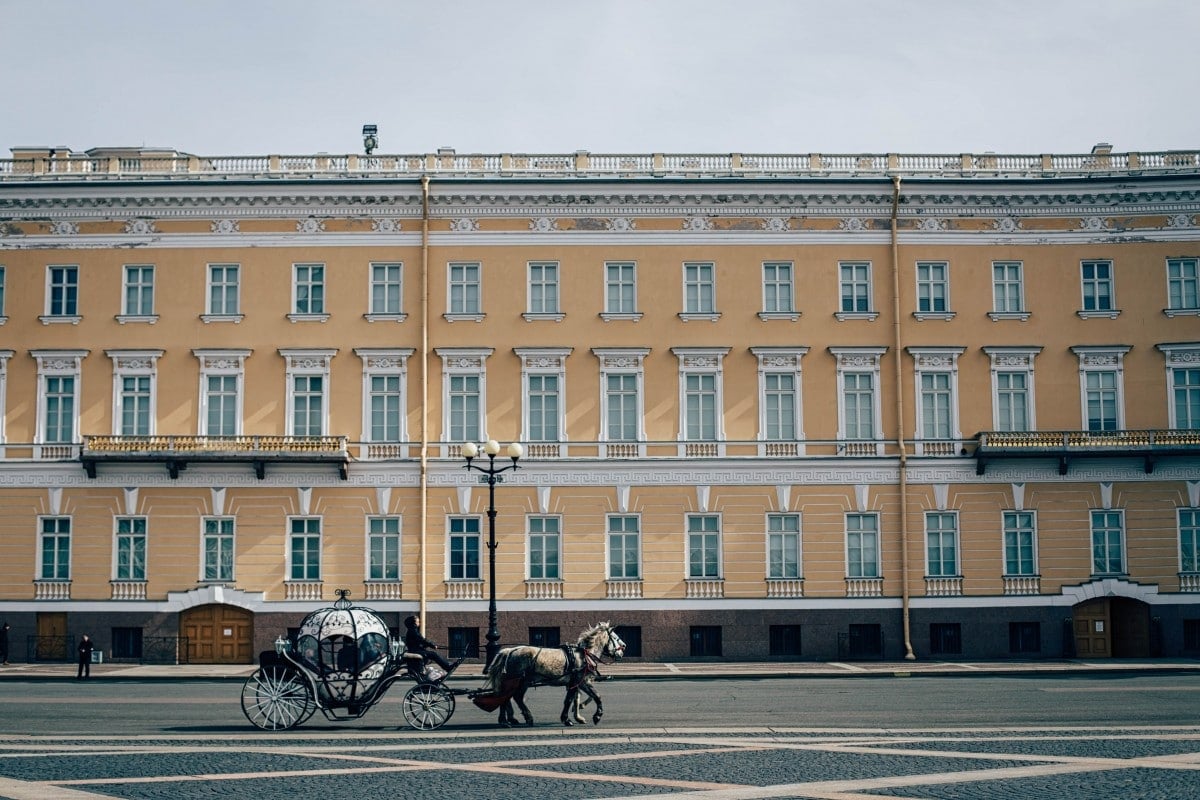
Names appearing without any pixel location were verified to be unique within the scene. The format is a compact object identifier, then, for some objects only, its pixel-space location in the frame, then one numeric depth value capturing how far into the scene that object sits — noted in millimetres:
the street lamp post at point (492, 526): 34906
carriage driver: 23719
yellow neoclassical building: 41000
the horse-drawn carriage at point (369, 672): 23250
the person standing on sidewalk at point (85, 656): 35438
